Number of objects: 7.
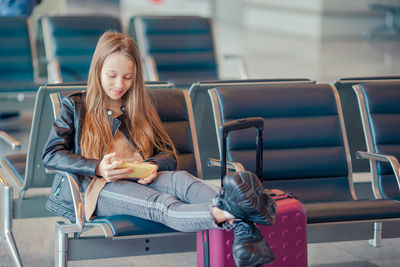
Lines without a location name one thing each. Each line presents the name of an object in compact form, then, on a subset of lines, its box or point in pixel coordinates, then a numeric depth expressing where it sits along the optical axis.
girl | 3.60
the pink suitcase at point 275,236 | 3.42
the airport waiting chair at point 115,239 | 3.56
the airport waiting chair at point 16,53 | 7.67
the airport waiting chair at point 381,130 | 4.52
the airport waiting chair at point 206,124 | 4.82
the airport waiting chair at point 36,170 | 4.37
